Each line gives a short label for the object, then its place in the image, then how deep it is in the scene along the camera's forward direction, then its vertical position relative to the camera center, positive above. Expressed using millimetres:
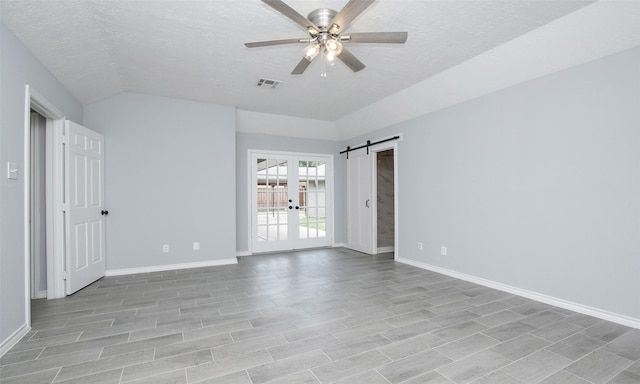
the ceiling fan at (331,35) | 2018 +1243
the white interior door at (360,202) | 5914 -208
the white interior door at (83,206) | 3529 -152
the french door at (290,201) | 6023 -179
